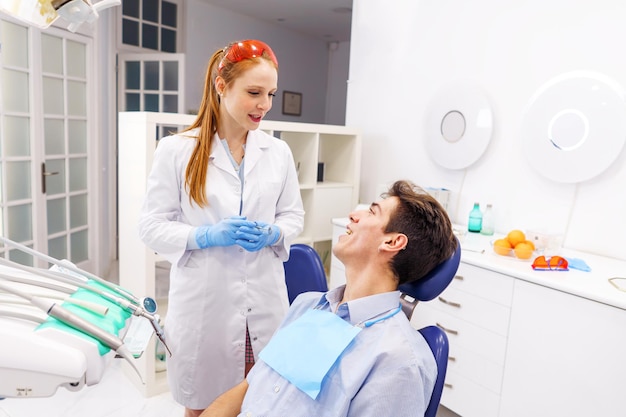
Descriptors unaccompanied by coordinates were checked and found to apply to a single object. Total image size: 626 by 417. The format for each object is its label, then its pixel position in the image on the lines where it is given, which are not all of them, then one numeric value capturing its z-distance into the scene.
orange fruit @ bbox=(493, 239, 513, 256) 2.03
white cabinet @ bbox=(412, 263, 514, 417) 1.87
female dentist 1.38
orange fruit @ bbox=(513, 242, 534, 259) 1.97
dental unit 0.57
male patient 0.97
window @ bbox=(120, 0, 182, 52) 4.33
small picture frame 5.86
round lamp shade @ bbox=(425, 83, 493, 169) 2.50
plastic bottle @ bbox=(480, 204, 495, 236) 2.44
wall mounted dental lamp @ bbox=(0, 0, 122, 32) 0.81
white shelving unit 2.10
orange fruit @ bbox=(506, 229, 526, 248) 2.05
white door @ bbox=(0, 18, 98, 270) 2.98
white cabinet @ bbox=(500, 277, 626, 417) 1.58
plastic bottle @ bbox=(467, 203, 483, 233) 2.46
